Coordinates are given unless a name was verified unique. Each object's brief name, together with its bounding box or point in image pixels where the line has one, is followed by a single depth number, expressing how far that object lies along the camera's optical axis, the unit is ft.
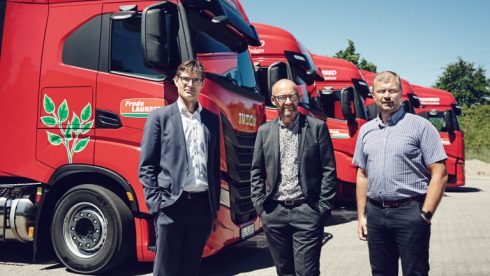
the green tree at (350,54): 99.40
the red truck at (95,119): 15.62
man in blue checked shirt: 10.21
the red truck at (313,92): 26.35
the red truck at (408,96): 44.17
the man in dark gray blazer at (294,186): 10.82
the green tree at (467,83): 184.03
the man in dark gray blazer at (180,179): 10.51
